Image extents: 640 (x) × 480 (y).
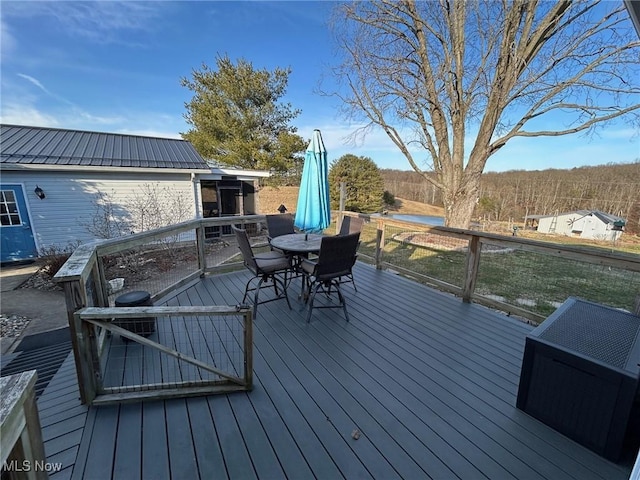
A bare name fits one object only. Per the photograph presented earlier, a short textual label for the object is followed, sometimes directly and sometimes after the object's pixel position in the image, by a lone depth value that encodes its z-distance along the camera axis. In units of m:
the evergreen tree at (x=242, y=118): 11.34
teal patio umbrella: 3.94
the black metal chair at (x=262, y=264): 3.24
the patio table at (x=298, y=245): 3.41
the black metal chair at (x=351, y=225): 4.17
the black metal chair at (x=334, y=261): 2.94
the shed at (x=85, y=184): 7.24
